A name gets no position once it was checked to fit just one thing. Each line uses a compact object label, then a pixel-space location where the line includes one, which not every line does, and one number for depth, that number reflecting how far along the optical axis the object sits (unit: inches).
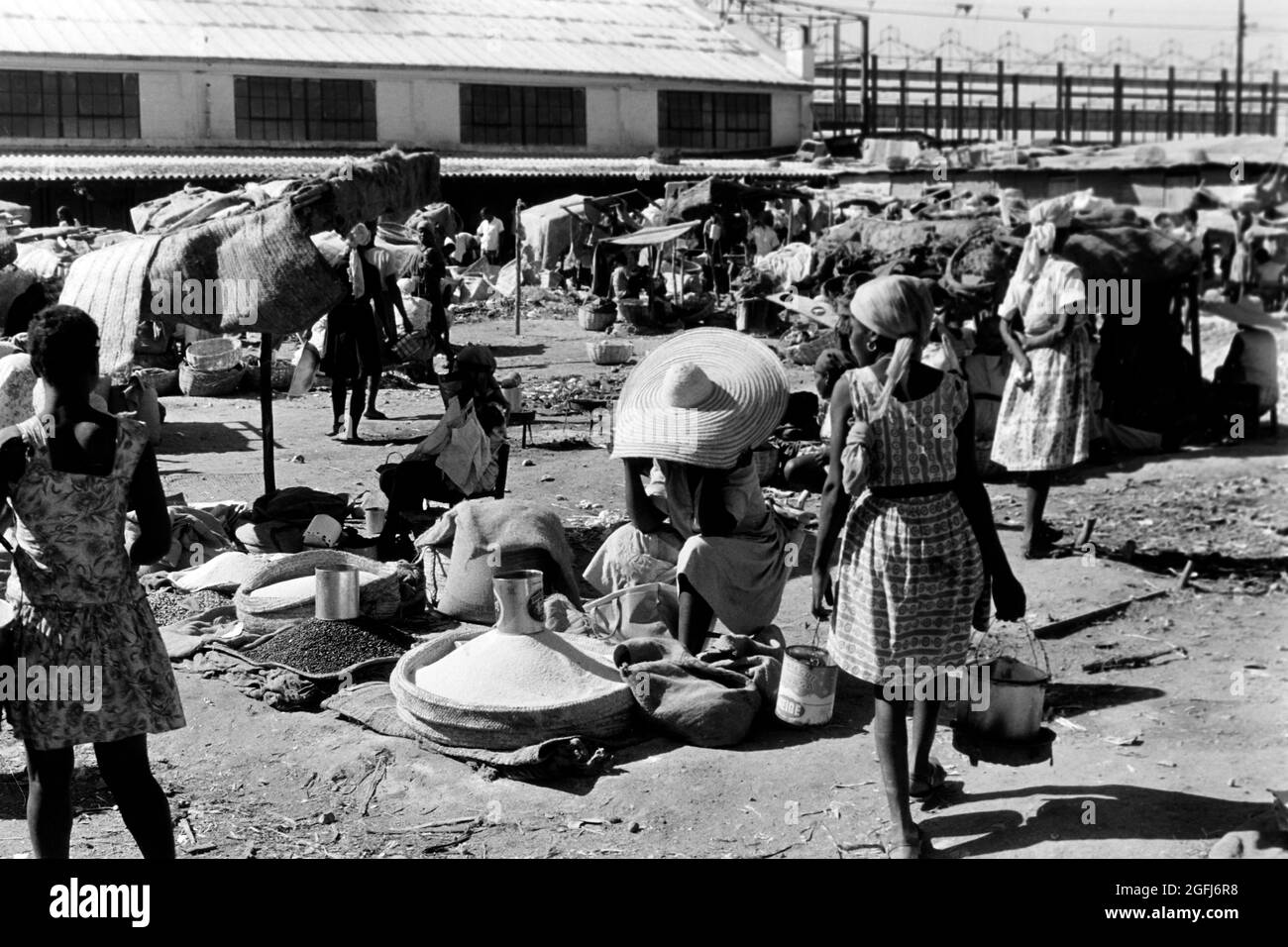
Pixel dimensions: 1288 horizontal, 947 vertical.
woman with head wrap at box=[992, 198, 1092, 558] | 294.5
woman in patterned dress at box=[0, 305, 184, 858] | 137.7
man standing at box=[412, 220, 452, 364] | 601.9
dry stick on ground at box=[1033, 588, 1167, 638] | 252.1
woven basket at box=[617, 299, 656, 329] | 738.2
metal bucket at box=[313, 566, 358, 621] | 235.1
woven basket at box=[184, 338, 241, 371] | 515.8
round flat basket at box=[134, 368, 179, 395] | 506.0
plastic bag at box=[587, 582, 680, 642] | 229.6
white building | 1197.7
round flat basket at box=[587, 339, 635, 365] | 629.6
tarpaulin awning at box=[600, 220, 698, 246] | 802.8
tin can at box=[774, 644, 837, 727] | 198.8
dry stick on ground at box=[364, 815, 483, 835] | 176.7
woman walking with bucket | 157.6
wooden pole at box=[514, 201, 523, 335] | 628.5
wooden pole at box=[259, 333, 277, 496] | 321.1
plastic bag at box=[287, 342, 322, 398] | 424.2
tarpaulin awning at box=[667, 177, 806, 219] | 908.0
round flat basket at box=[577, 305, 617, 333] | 762.2
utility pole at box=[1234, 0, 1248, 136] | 1147.9
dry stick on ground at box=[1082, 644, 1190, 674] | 236.1
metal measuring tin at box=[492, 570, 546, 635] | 204.4
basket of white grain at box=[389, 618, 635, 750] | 192.9
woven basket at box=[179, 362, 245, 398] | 512.1
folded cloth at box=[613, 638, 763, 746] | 196.1
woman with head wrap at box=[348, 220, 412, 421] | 413.1
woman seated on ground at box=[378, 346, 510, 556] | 297.1
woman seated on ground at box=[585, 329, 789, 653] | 211.0
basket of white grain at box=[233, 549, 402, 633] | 241.0
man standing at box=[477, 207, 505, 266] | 987.9
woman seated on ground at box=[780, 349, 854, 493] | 297.0
